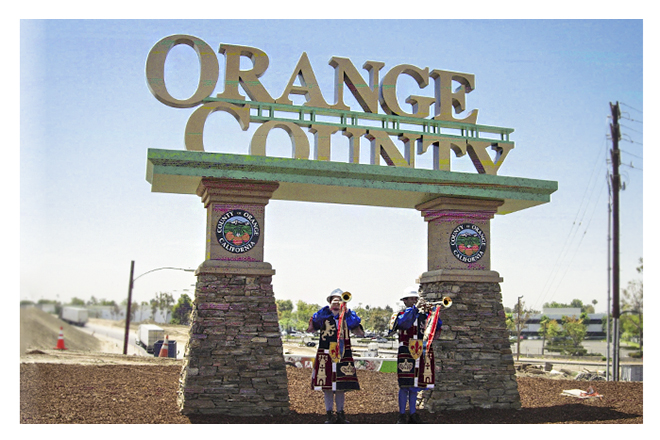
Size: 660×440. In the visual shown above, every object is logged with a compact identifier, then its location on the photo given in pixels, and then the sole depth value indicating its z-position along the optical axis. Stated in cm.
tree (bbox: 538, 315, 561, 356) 3847
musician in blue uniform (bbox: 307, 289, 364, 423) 741
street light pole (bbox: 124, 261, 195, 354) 2012
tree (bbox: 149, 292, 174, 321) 4179
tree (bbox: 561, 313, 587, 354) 3731
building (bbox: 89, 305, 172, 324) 2548
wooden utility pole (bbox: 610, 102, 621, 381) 1733
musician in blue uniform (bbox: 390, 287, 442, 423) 766
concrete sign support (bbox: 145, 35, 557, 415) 820
